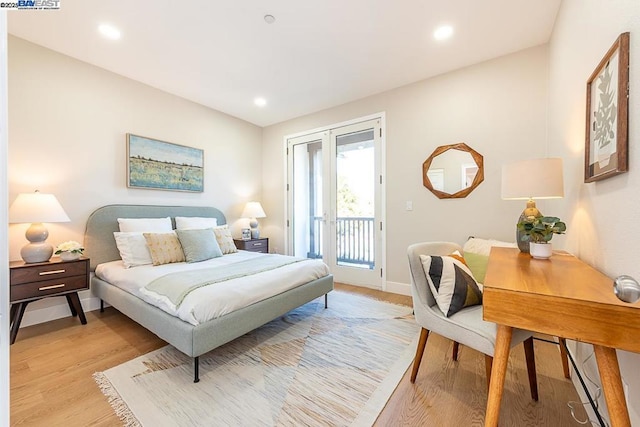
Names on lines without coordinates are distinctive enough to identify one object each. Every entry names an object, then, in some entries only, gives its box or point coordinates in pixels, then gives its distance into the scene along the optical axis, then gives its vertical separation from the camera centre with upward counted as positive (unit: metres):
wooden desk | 0.74 -0.33
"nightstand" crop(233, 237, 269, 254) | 4.00 -0.54
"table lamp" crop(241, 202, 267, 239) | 4.27 -0.04
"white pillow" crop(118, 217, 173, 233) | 2.95 -0.16
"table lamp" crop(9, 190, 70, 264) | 2.21 -0.05
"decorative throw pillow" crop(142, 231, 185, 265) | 2.65 -0.39
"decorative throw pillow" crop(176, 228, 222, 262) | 2.82 -0.39
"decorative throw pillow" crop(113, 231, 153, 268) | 2.63 -0.40
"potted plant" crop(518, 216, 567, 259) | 1.48 -0.12
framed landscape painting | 3.19 +0.63
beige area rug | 1.40 -1.11
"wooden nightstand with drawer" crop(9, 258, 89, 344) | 2.11 -0.63
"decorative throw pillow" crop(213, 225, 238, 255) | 3.27 -0.37
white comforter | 1.70 -0.61
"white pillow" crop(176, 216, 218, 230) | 3.38 -0.15
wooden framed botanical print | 1.03 +0.45
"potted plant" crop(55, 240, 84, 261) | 2.41 -0.38
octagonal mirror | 2.89 +0.49
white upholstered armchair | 1.28 -0.61
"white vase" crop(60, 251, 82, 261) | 2.40 -0.43
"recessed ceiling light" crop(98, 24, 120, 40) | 2.27 +1.65
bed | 1.67 -0.77
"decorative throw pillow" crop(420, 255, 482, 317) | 1.49 -0.43
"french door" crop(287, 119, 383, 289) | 3.69 +0.19
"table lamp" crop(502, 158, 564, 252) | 1.53 +0.20
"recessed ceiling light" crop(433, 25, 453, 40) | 2.32 +1.68
